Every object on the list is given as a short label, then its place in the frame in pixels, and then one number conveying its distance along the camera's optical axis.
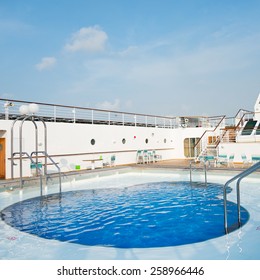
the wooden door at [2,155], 9.52
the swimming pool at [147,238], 3.55
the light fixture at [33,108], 8.36
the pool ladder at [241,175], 3.15
